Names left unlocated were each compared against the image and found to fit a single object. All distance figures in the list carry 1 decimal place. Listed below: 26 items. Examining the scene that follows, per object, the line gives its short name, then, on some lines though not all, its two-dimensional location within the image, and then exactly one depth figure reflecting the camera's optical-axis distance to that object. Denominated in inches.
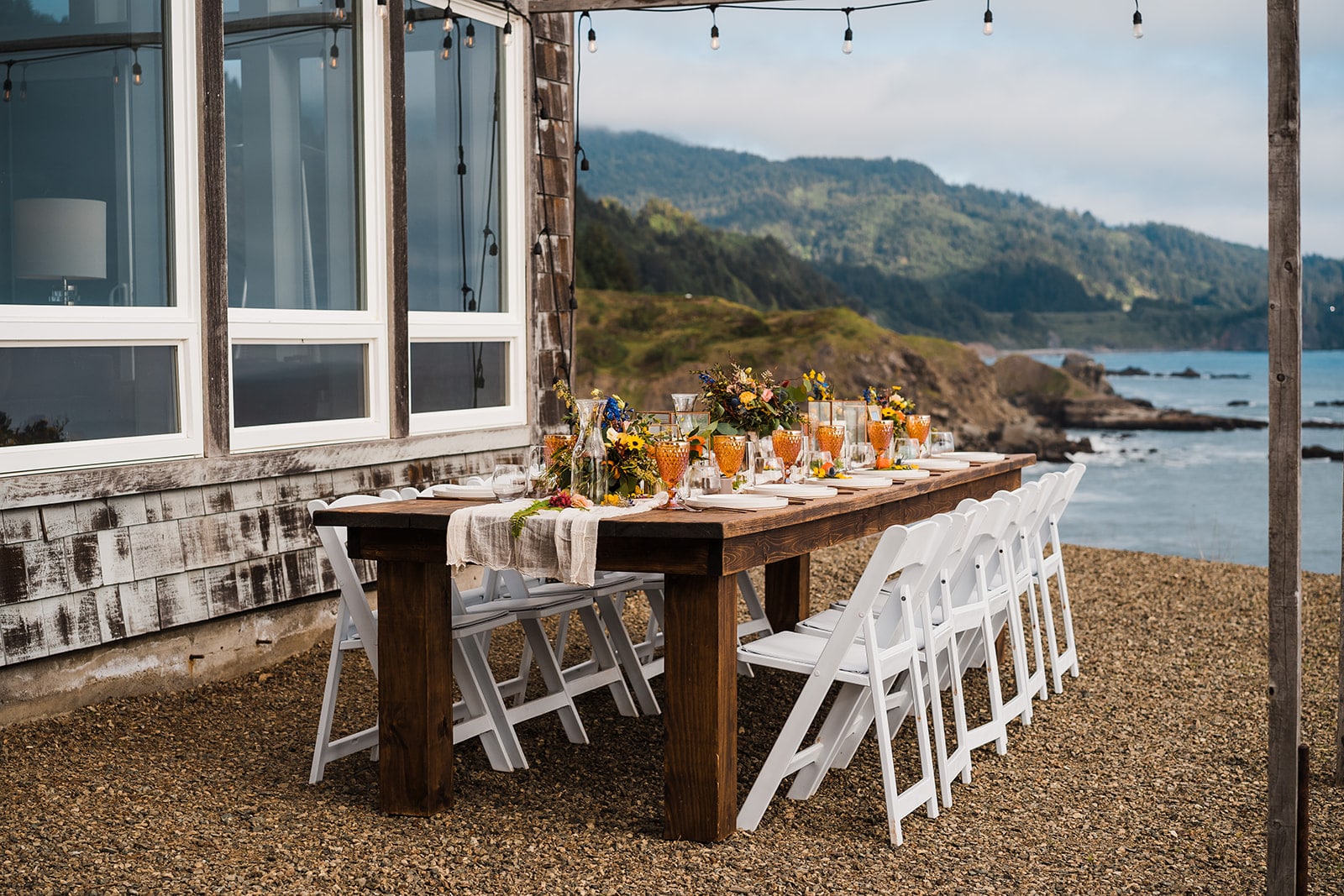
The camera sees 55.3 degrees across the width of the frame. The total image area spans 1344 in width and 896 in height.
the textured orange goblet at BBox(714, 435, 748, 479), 153.8
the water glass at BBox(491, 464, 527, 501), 146.3
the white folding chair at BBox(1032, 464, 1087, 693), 200.5
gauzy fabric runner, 130.1
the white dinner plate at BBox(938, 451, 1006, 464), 221.6
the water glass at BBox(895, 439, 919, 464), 203.5
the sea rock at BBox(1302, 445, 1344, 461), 1705.2
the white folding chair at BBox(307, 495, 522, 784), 151.2
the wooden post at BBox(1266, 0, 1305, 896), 108.3
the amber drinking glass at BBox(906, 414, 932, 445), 209.5
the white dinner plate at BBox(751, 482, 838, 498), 155.2
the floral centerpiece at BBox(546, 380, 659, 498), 141.4
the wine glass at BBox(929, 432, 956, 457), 226.5
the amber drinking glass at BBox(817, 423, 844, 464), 178.9
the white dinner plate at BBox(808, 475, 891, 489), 169.8
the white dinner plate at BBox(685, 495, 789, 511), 140.7
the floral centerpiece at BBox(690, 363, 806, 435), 164.9
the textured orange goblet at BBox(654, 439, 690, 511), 139.4
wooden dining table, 129.0
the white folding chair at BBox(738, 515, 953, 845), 132.8
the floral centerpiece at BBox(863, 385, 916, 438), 199.6
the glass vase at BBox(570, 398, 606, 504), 141.3
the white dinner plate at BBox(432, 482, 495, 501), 153.8
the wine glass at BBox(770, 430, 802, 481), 168.9
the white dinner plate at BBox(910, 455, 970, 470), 205.8
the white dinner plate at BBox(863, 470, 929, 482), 182.2
